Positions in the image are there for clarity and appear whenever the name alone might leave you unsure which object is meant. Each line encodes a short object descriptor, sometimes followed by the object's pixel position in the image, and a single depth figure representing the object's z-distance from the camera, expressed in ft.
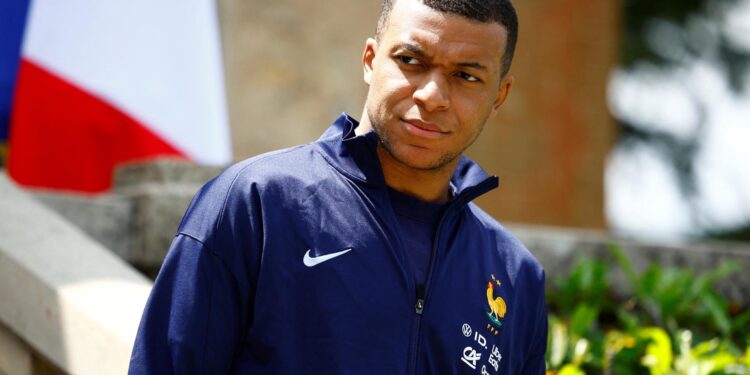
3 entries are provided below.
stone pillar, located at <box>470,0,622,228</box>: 57.93
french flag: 40.75
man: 15.88
